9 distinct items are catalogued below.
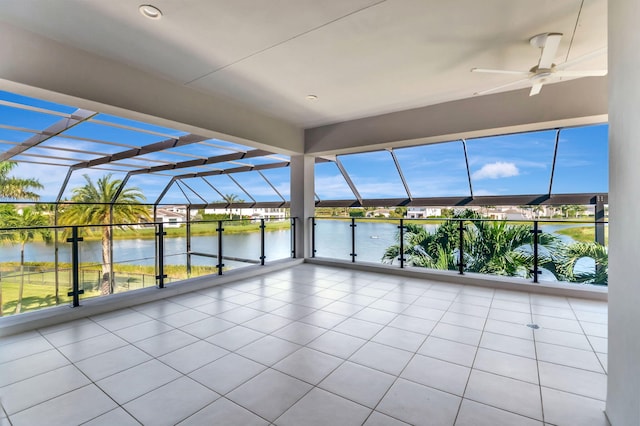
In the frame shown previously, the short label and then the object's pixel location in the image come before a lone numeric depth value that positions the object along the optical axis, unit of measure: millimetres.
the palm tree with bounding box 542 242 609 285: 4434
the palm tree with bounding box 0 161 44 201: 8227
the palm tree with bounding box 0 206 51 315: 8680
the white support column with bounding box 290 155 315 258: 6203
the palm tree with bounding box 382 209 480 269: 5504
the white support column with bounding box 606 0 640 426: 1325
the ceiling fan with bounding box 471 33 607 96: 2543
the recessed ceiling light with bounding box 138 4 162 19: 2332
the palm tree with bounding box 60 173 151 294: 9531
